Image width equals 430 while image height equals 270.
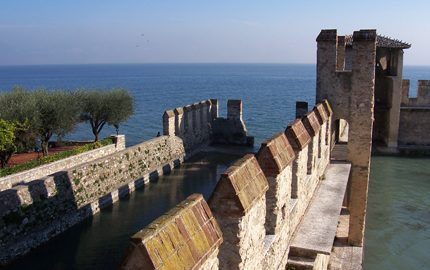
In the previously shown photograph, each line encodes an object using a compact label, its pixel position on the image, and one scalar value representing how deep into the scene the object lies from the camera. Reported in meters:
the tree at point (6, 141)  18.91
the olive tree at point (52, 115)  24.27
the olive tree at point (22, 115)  22.67
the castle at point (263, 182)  4.03
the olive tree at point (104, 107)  29.59
